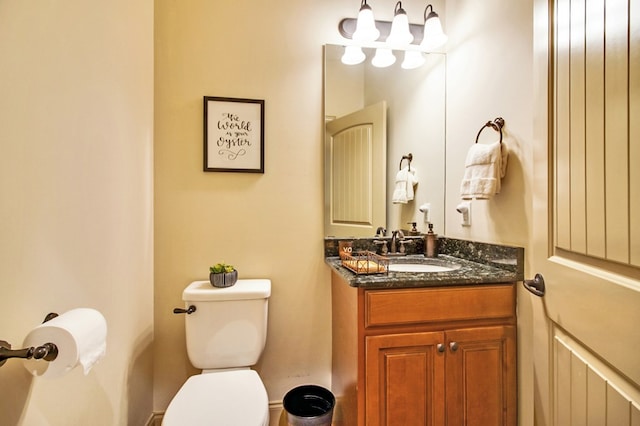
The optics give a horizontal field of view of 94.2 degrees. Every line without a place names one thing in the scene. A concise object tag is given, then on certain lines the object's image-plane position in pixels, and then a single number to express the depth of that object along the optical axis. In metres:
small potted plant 1.44
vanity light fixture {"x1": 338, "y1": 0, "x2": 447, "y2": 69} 1.60
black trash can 1.51
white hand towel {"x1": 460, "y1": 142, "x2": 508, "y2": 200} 1.27
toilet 1.39
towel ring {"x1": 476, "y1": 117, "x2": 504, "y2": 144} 1.32
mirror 1.74
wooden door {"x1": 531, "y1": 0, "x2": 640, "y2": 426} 0.61
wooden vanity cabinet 1.16
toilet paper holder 0.58
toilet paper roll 0.64
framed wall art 1.58
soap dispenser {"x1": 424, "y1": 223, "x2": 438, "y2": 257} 1.69
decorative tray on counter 1.26
